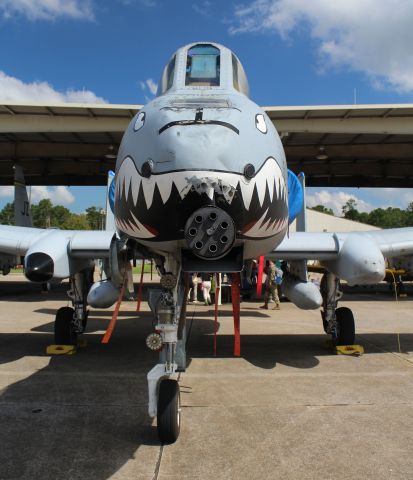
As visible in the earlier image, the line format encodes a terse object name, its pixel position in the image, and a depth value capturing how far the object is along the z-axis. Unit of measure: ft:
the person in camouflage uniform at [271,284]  47.42
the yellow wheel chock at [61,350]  23.91
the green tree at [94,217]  415.93
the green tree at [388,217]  390.83
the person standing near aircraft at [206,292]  49.31
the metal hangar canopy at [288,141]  49.19
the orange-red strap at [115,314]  14.47
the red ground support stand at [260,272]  18.41
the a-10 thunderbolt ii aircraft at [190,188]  9.26
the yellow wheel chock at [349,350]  24.26
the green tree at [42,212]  397.60
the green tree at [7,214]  370.04
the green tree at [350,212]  399.79
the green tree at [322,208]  402.62
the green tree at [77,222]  371.15
